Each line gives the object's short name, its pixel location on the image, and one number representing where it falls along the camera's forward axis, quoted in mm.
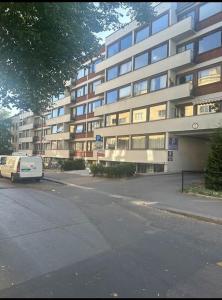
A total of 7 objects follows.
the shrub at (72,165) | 19870
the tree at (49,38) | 3615
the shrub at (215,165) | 9056
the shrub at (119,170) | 13338
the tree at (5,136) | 39079
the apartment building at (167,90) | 14758
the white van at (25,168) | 12693
